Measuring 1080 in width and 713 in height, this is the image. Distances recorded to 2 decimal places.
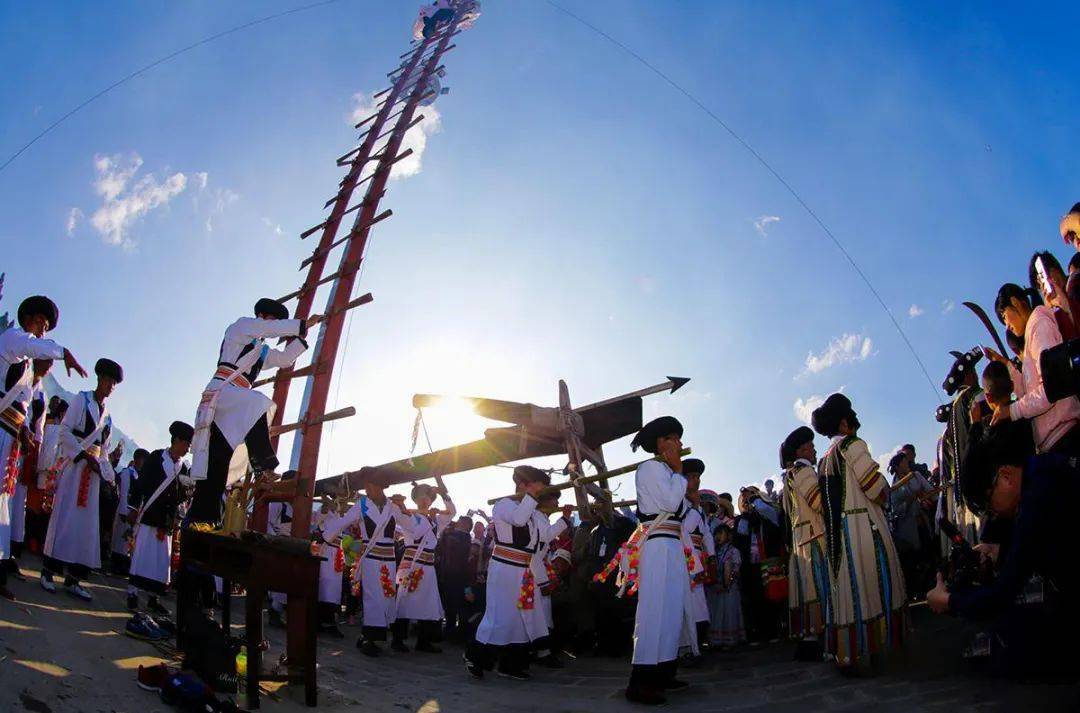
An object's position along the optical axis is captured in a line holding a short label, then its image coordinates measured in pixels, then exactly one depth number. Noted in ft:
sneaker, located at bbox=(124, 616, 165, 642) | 16.92
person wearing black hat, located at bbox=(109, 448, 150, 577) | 34.14
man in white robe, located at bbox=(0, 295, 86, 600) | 17.17
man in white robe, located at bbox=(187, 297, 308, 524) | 17.13
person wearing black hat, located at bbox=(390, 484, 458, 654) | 29.99
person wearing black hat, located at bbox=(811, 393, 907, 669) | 17.19
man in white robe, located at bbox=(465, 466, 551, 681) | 22.77
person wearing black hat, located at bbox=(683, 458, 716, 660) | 23.80
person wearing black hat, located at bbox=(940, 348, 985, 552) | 17.98
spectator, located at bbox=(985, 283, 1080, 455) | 12.65
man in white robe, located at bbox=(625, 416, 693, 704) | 17.08
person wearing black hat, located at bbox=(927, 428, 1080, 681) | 9.31
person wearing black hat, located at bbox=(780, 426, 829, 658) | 19.98
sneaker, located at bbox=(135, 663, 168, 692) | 12.91
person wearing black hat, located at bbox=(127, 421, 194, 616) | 23.02
